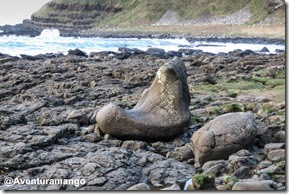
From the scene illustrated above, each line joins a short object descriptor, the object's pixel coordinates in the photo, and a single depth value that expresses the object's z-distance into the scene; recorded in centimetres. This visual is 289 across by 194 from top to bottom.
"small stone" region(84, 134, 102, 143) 1158
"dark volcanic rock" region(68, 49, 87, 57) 4028
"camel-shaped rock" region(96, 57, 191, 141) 1150
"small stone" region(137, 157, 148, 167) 988
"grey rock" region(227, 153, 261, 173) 915
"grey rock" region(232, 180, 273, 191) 743
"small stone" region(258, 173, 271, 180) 852
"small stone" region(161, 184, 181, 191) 752
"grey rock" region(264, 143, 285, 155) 1002
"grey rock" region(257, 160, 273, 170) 926
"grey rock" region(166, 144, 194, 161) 1045
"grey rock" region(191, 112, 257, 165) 999
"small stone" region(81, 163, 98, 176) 902
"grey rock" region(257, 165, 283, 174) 877
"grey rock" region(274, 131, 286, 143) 1064
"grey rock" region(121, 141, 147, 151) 1095
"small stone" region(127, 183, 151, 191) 764
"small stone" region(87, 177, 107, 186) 856
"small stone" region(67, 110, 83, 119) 1336
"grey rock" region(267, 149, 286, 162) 955
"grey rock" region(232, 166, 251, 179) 884
